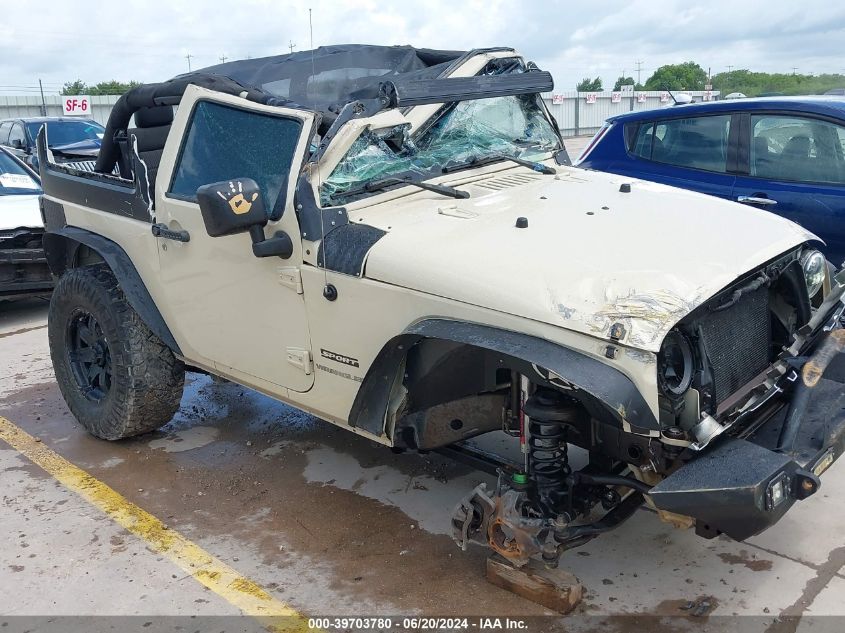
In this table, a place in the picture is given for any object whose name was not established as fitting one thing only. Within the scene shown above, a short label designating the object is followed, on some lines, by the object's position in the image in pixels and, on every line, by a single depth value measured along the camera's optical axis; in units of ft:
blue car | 18.85
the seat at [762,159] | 19.84
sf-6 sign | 72.59
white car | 24.79
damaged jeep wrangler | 9.24
